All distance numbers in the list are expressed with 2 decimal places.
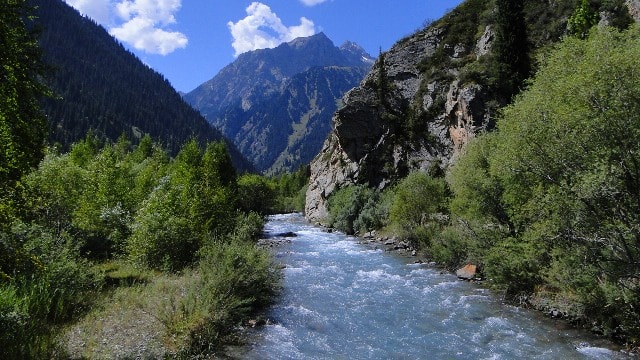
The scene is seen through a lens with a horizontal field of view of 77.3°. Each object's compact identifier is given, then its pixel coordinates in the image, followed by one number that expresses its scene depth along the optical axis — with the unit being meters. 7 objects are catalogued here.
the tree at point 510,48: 55.03
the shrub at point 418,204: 40.88
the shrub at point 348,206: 62.16
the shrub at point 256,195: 103.62
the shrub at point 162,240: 25.03
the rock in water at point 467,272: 26.97
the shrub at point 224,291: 15.17
